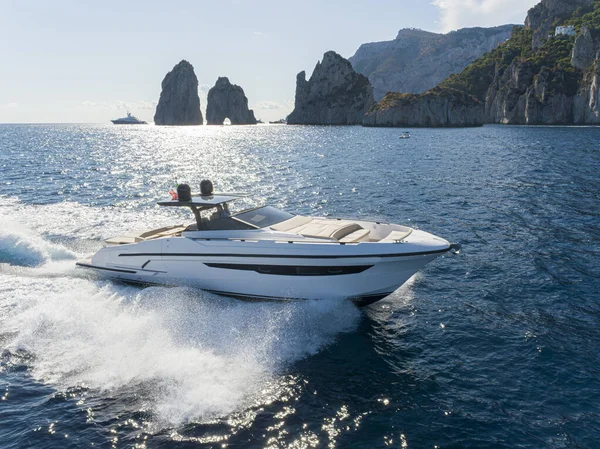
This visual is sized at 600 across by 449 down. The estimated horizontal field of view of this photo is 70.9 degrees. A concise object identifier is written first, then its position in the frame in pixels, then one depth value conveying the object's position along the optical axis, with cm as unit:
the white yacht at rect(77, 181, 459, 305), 1119
